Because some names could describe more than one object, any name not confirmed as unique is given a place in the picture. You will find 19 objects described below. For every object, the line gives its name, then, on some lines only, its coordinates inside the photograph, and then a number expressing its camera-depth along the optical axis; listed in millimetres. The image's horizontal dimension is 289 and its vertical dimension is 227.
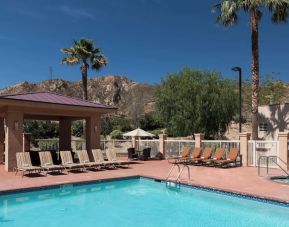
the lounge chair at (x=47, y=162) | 16500
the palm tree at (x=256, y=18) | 22531
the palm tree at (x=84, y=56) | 35344
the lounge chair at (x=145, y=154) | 24500
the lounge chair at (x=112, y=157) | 19075
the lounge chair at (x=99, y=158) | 18516
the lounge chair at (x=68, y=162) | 17266
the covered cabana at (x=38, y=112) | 17234
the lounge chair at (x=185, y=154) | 21006
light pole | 22500
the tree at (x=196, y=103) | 29766
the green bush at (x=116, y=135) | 44641
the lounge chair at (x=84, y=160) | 17797
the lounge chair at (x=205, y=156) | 20250
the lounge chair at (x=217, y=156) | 19661
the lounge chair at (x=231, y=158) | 19234
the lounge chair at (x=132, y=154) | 25047
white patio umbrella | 25656
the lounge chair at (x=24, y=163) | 15526
